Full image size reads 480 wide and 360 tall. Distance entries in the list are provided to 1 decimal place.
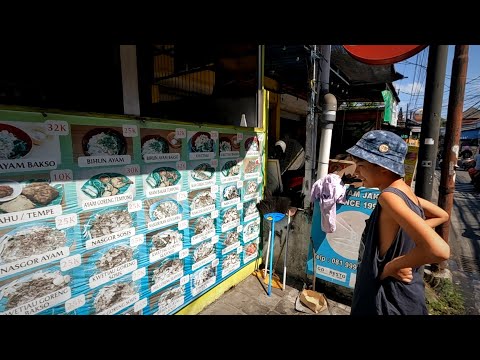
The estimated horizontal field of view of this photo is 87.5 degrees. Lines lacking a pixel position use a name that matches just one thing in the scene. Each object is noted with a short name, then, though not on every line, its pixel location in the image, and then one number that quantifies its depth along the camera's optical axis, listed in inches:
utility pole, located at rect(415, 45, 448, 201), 142.9
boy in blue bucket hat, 67.7
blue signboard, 155.0
